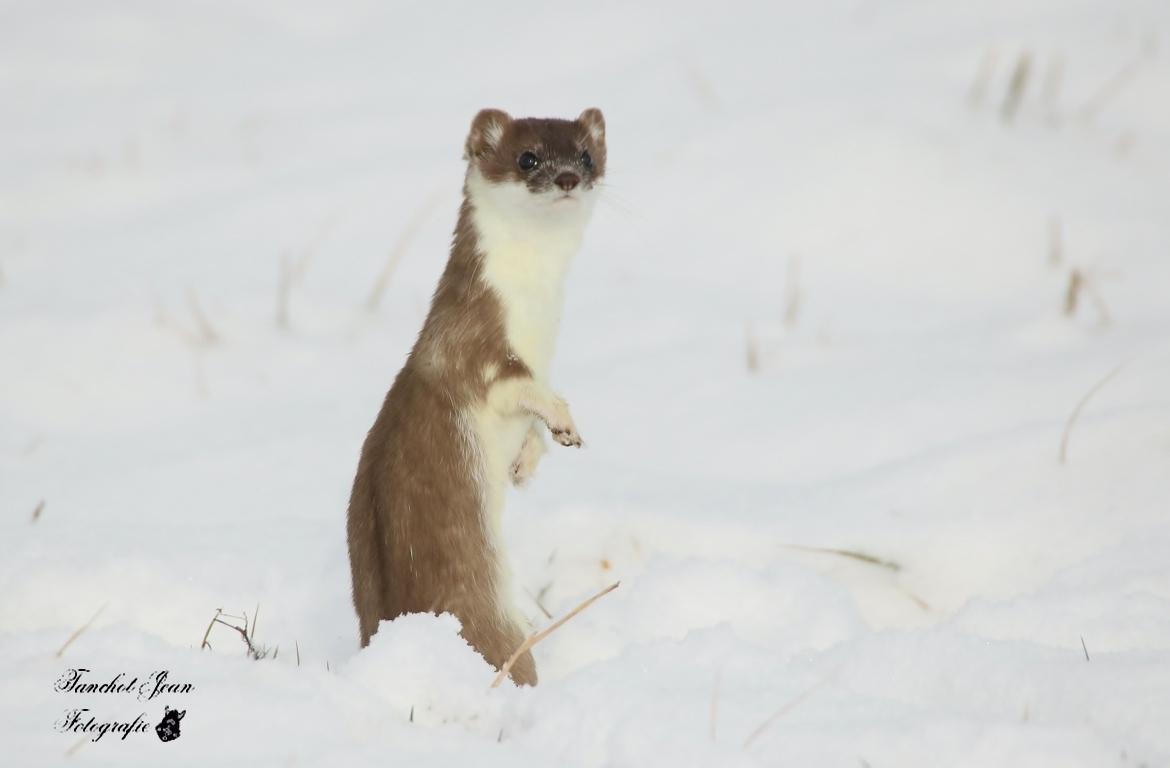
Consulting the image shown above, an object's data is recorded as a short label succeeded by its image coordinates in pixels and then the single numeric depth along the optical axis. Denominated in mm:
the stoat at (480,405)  5684
